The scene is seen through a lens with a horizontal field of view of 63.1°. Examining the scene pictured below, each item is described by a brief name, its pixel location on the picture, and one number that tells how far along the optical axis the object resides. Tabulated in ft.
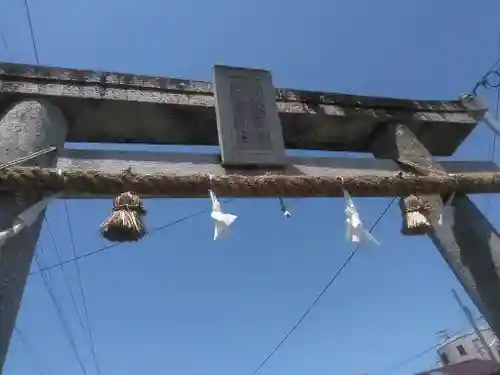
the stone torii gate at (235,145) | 9.36
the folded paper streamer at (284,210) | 10.69
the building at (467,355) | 85.46
